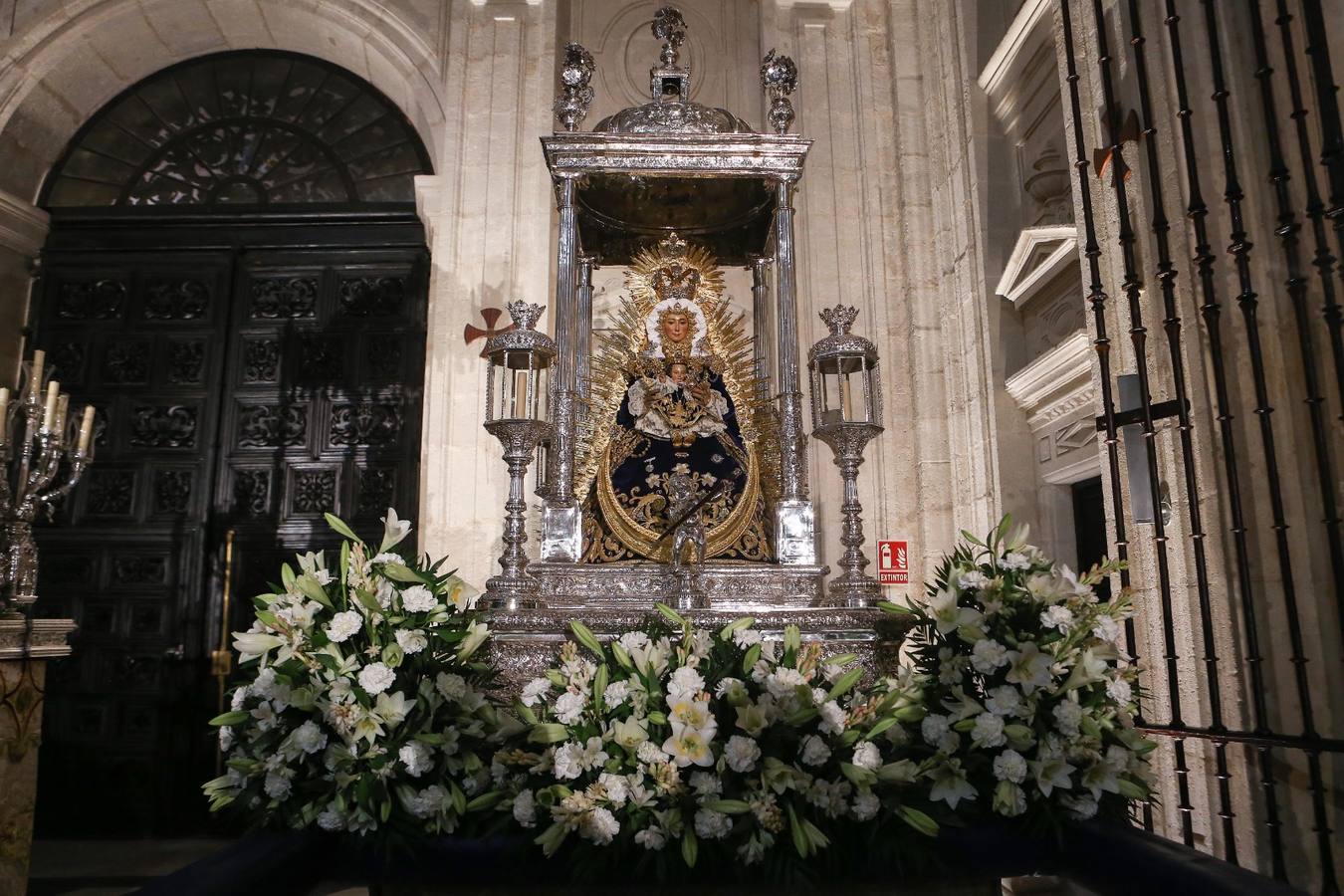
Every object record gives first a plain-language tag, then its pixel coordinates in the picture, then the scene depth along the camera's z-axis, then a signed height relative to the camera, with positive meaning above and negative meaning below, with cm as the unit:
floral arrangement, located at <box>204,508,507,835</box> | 184 -24
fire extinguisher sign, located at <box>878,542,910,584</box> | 451 +14
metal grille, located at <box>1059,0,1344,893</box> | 244 +54
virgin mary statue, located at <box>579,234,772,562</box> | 344 +68
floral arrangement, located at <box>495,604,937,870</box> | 178 -33
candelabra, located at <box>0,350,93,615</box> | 386 +61
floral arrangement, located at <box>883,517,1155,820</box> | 191 -23
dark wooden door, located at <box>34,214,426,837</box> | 541 +96
